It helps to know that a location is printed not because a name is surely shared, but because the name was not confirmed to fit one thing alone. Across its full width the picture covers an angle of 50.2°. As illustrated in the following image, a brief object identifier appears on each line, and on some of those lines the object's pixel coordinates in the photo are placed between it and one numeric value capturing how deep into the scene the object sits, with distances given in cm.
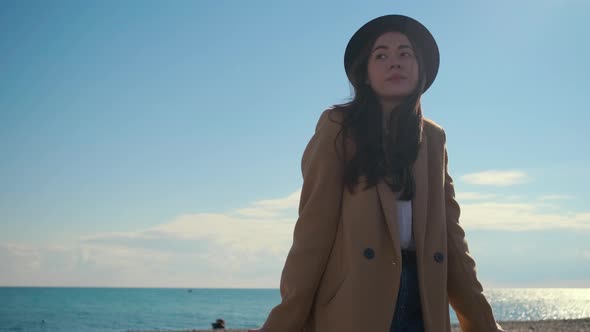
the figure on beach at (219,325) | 2618
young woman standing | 258
